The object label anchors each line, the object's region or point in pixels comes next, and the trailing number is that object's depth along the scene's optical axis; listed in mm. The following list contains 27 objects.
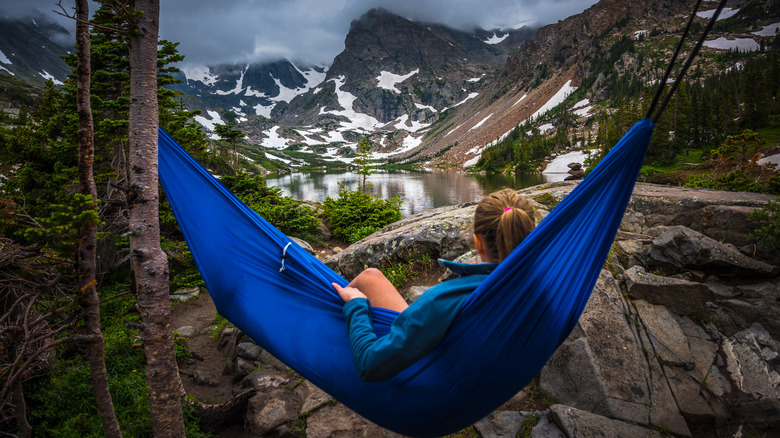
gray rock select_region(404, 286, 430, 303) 4023
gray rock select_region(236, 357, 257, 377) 3803
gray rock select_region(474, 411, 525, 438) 2455
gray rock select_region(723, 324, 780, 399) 2496
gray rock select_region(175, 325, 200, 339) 4977
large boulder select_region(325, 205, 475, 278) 5332
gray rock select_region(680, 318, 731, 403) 2596
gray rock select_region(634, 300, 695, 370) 2789
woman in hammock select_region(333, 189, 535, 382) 1228
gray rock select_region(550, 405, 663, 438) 2271
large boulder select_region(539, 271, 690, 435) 2486
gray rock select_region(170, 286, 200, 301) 6347
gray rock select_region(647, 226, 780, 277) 3324
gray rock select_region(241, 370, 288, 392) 3393
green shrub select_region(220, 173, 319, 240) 9414
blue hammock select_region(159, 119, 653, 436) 1316
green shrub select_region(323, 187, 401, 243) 9781
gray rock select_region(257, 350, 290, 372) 3793
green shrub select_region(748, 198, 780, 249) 3408
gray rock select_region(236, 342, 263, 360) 4020
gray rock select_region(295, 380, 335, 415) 2973
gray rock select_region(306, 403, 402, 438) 2691
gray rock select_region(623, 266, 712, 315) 3115
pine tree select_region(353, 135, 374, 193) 13942
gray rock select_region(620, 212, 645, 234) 4988
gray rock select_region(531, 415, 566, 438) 2342
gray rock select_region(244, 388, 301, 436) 2910
